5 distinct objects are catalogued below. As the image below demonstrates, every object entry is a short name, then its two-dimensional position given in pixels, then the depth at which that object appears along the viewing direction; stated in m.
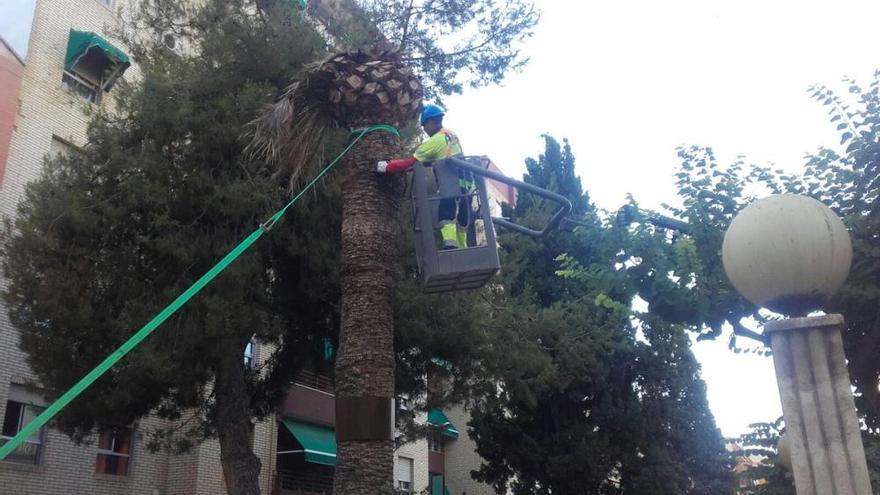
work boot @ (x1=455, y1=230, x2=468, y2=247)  7.48
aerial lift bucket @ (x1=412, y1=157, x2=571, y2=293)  7.28
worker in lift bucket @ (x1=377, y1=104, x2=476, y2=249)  7.16
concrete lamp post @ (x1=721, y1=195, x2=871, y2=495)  3.75
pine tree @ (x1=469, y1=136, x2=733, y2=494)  20.33
